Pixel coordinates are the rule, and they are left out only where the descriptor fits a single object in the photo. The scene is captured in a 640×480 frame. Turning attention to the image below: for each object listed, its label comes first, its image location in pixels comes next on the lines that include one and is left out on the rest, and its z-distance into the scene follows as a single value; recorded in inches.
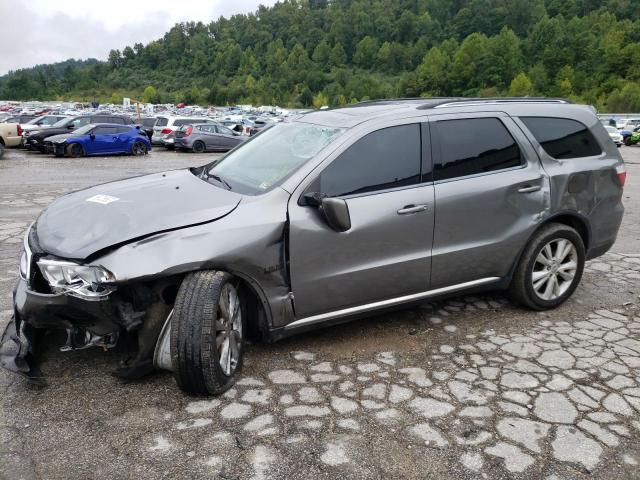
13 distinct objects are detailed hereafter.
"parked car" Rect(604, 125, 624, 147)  1163.1
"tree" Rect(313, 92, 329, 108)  5235.2
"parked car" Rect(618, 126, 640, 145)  1320.0
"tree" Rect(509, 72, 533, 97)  4086.6
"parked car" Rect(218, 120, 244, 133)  1152.2
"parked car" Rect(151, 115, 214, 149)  927.0
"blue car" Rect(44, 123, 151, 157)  741.9
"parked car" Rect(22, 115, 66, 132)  897.0
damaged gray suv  119.0
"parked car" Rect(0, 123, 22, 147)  769.1
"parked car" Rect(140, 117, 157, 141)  1023.6
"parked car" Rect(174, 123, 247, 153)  879.1
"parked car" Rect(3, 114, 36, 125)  1006.9
